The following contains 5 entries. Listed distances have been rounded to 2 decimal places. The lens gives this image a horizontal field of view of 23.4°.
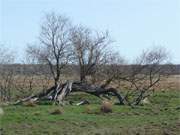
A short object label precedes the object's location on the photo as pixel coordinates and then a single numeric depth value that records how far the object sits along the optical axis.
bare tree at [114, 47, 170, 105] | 28.20
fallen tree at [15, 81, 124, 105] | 22.23
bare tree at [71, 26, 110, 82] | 29.27
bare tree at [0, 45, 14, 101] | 27.66
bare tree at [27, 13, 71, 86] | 28.52
